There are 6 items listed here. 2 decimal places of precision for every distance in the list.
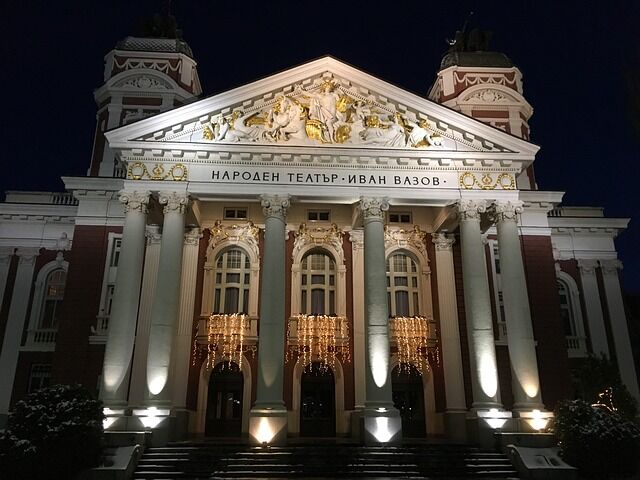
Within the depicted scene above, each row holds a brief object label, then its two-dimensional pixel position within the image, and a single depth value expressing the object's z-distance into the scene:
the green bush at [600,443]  16.64
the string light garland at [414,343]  27.00
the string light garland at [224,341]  26.39
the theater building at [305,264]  22.09
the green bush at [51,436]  15.24
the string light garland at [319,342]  26.75
